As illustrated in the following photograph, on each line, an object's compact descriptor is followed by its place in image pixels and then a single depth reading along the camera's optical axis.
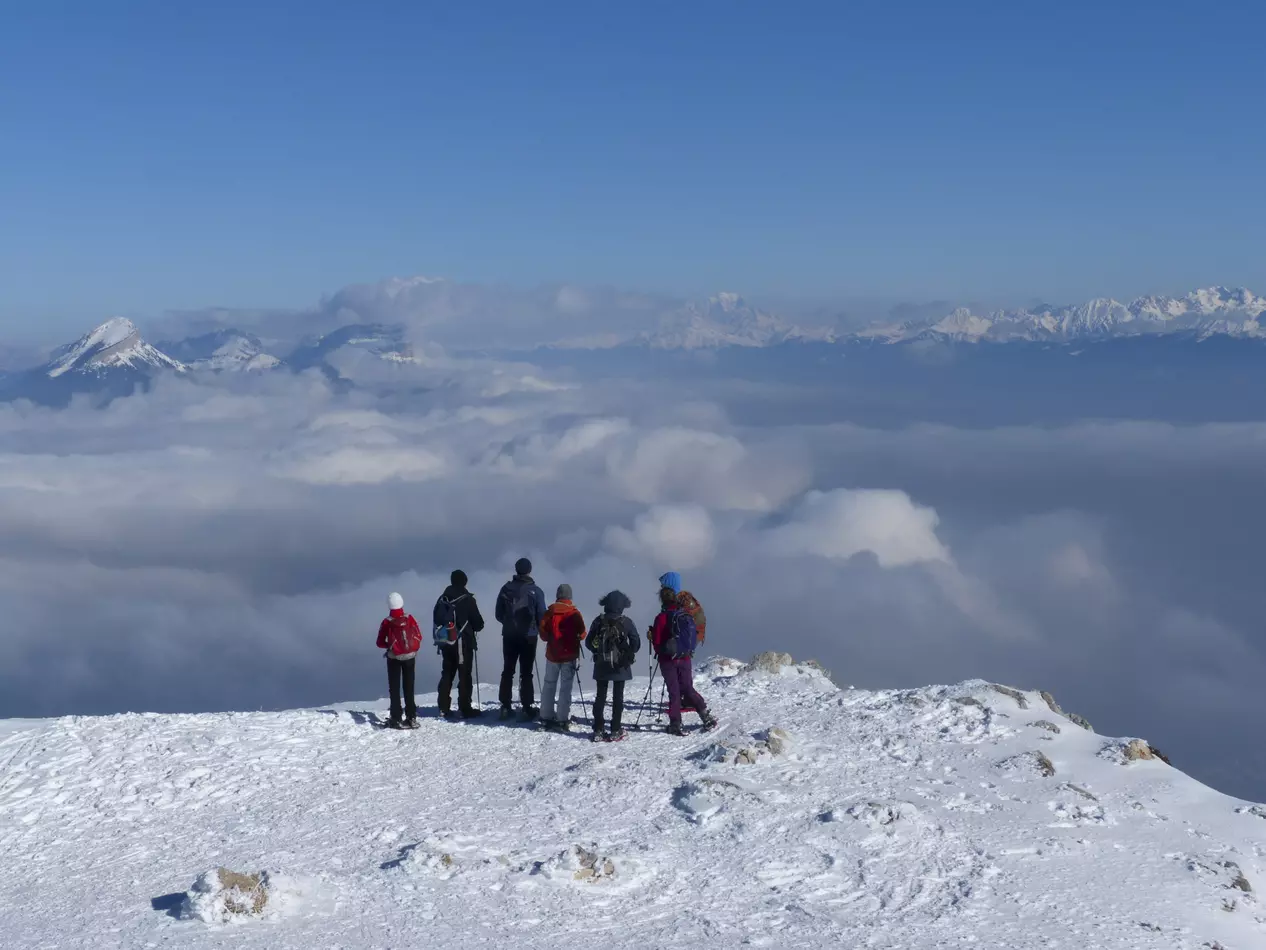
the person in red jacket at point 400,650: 15.88
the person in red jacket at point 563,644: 15.56
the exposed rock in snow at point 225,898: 9.95
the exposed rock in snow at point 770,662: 20.61
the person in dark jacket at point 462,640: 16.50
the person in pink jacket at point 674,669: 15.70
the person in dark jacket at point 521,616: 16.48
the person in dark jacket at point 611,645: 15.15
